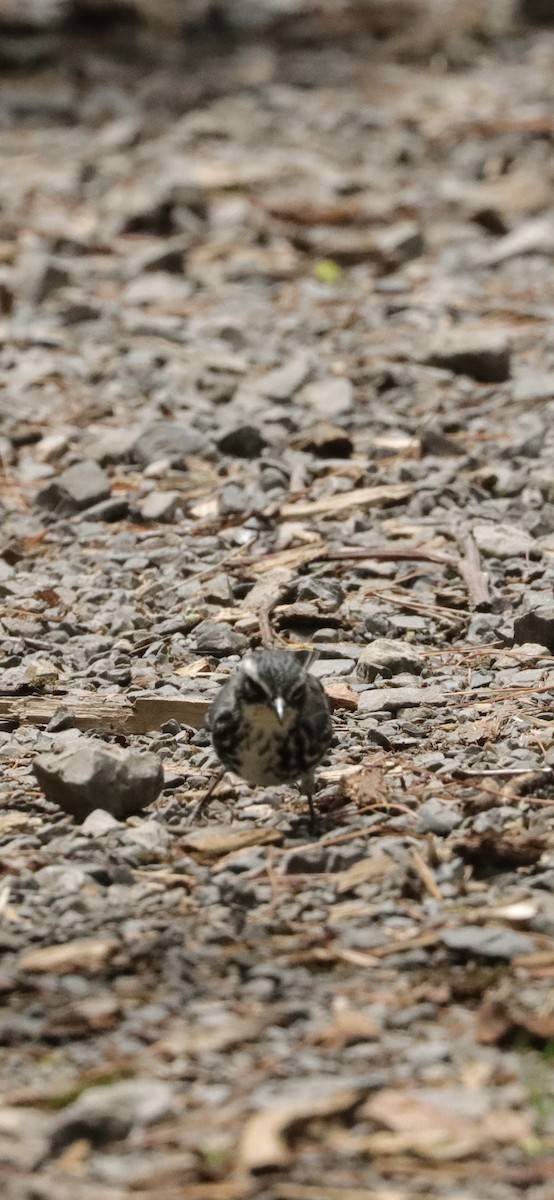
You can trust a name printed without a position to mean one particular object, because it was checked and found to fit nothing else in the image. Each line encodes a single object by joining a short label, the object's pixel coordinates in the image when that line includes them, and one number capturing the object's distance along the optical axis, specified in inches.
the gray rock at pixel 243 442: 670.5
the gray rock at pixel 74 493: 635.5
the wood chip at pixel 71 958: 329.7
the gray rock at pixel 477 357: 742.5
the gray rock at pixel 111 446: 671.8
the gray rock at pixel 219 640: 506.9
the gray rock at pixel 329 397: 713.0
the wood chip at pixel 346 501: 615.8
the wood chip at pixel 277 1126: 264.2
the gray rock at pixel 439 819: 391.9
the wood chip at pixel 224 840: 384.8
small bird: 400.2
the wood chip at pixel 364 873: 366.0
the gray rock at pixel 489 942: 328.5
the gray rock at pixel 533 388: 717.3
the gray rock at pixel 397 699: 461.4
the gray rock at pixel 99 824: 394.3
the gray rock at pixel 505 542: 569.0
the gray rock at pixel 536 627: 494.0
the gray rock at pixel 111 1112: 273.7
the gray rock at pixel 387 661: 485.1
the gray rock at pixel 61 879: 366.0
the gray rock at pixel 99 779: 397.4
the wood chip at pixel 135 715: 455.8
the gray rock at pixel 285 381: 730.8
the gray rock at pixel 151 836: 386.3
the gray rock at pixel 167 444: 674.2
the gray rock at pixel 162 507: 621.6
